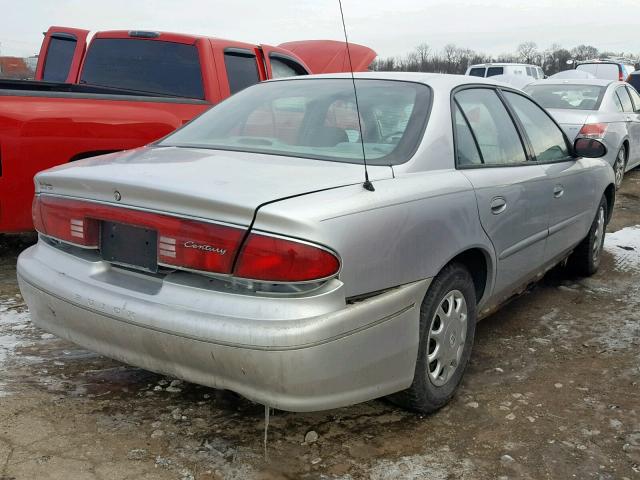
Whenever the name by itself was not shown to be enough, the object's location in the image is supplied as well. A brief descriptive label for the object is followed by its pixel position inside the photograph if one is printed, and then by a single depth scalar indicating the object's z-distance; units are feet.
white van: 76.07
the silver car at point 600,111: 26.25
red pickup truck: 14.34
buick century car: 7.14
